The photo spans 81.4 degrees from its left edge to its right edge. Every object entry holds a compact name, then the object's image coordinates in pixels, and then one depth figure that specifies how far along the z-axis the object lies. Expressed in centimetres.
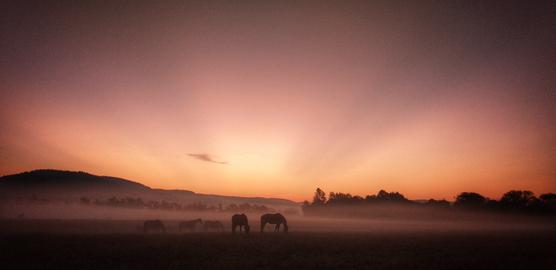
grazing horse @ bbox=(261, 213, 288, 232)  4044
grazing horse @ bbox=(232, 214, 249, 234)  3703
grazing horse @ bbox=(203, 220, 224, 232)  4344
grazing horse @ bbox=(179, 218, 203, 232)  4247
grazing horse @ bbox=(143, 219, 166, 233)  3722
